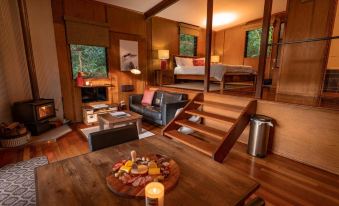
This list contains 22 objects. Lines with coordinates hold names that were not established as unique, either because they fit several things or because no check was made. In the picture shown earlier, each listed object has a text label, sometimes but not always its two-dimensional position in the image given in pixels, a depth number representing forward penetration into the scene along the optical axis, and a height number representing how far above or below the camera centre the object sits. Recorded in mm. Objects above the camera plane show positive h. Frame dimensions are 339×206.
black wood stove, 3279 -797
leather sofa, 3572 -786
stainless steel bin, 2541 -903
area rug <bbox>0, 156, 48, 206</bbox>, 1760 -1276
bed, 4034 +44
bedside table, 5520 -110
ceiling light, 5359 +1762
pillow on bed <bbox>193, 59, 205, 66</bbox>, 6207 +389
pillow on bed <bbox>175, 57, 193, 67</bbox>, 6012 +397
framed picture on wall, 5031 +519
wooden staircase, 2428 -781
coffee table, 3051 -847
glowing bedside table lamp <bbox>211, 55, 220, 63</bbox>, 6908 +551
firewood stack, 2923 -1070
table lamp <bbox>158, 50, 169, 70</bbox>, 5538 +562
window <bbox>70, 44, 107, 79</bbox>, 4340 +310
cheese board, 912 -595
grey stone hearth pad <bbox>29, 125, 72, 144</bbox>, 3196 -1214
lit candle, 708 -500
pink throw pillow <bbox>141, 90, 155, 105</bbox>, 4648 -667
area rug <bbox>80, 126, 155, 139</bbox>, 3519 -1255
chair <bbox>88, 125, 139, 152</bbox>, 1479 -577
